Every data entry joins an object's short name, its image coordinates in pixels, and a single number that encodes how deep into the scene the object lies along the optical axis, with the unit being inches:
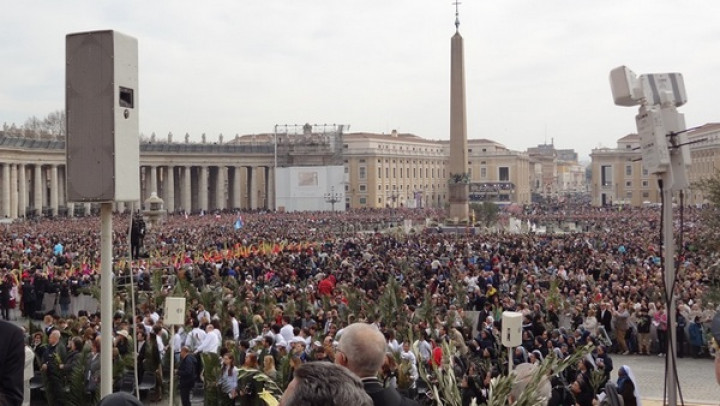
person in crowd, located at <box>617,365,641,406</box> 388.5
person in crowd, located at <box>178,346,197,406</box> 484.1
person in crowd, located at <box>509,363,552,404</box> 188.9
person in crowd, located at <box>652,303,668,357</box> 682.8
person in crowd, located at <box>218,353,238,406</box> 442.0
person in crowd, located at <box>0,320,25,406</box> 164.4
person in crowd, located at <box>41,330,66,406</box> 474.0
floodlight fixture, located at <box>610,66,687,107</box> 223.0
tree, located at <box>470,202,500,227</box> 2564.0
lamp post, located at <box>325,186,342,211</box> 3505.9
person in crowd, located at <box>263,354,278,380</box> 412.7
